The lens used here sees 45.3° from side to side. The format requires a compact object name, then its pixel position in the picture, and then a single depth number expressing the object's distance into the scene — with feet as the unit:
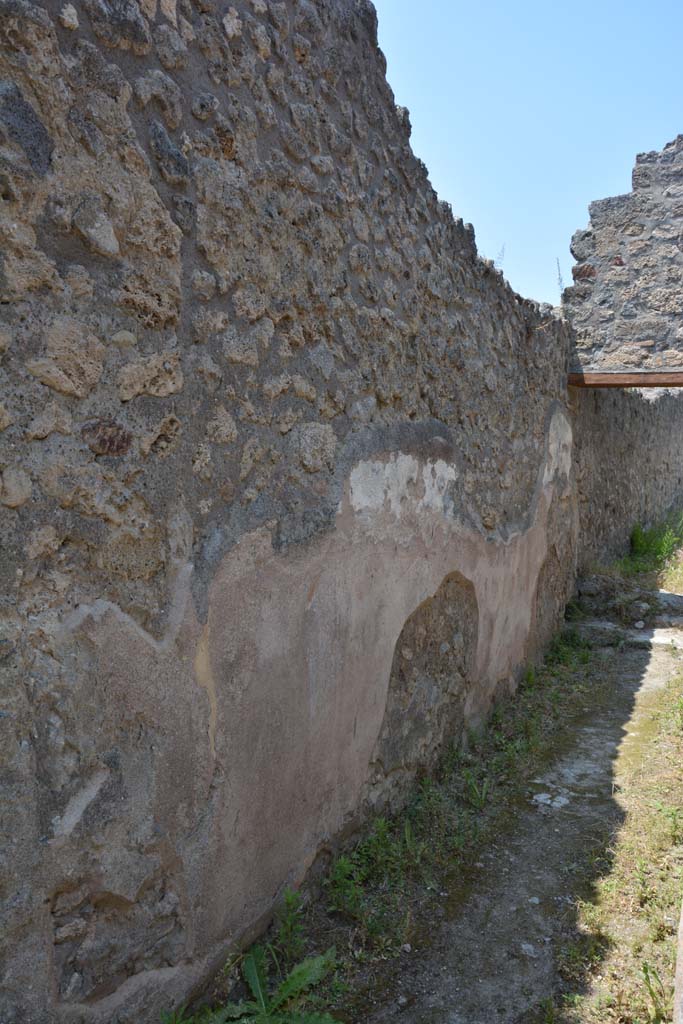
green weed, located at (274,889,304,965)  6.82
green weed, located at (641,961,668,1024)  6.23
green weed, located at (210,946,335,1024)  5.86
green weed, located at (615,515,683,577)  23.02
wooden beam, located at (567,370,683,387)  18.08
